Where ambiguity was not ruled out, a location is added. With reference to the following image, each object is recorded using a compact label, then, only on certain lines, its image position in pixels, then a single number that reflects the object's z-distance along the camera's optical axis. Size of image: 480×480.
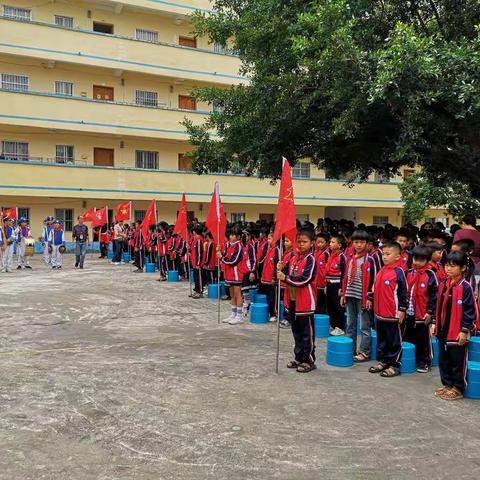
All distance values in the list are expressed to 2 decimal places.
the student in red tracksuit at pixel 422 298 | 6.60
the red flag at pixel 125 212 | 20.92
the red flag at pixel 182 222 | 13.26
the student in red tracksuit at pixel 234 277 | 9.44
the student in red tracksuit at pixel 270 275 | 9.87
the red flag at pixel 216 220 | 10.00
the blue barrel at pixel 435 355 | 6.92
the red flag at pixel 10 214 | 19.28
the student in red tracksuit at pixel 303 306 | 6.48
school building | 25.00
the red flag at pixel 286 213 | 6.50
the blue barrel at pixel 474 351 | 6.71
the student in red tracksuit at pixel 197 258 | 12.30
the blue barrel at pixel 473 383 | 5.60
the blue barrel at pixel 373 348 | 7.21
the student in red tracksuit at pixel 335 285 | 8.70
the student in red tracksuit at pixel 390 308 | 6.36
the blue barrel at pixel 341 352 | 6.76
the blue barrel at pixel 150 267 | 18.27
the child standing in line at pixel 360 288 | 7.07
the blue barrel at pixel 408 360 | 6.53
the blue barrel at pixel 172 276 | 15.43
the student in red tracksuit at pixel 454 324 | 5.52
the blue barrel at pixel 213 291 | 12.30
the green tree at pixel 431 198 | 16.19
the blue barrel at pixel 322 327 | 8.52
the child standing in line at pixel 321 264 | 9.08
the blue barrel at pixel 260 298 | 10.49
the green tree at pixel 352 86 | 8.43
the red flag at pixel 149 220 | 16.66
